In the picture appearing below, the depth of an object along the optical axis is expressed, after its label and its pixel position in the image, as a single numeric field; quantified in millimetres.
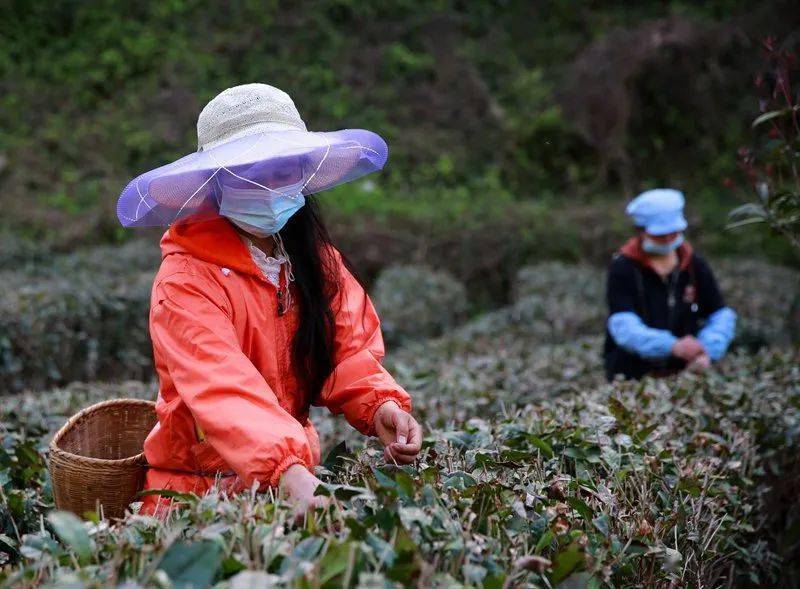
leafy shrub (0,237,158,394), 5805
